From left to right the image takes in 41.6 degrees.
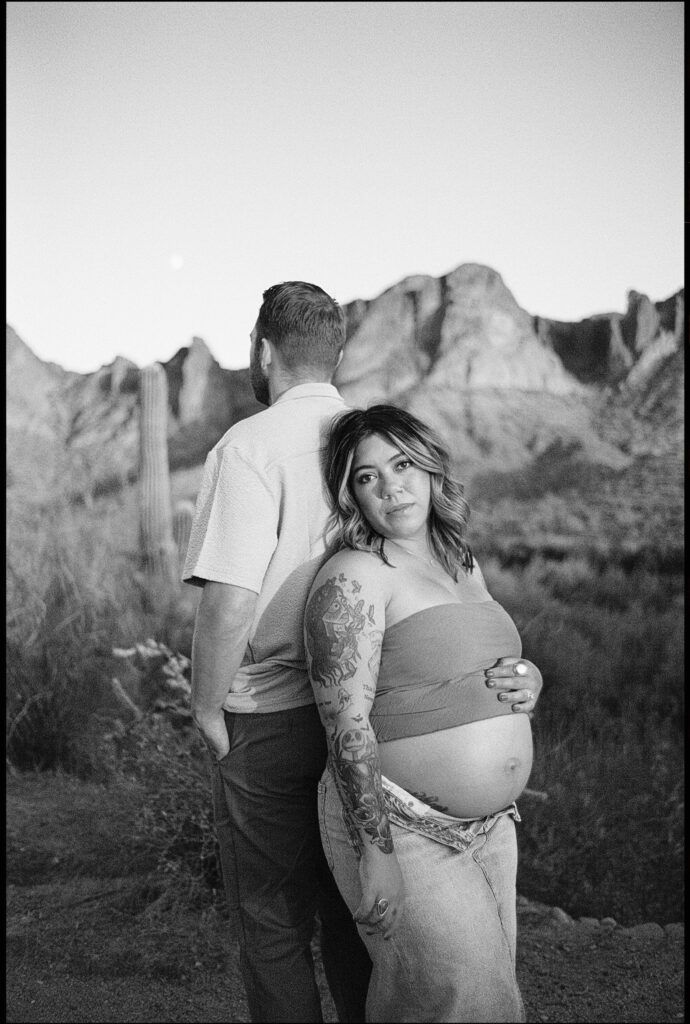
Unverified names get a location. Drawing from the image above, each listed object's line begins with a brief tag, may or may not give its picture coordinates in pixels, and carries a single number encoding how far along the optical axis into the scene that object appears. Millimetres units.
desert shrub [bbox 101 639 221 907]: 3855
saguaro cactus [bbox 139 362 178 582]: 8227
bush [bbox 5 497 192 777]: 5816
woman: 1665
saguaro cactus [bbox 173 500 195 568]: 7930
